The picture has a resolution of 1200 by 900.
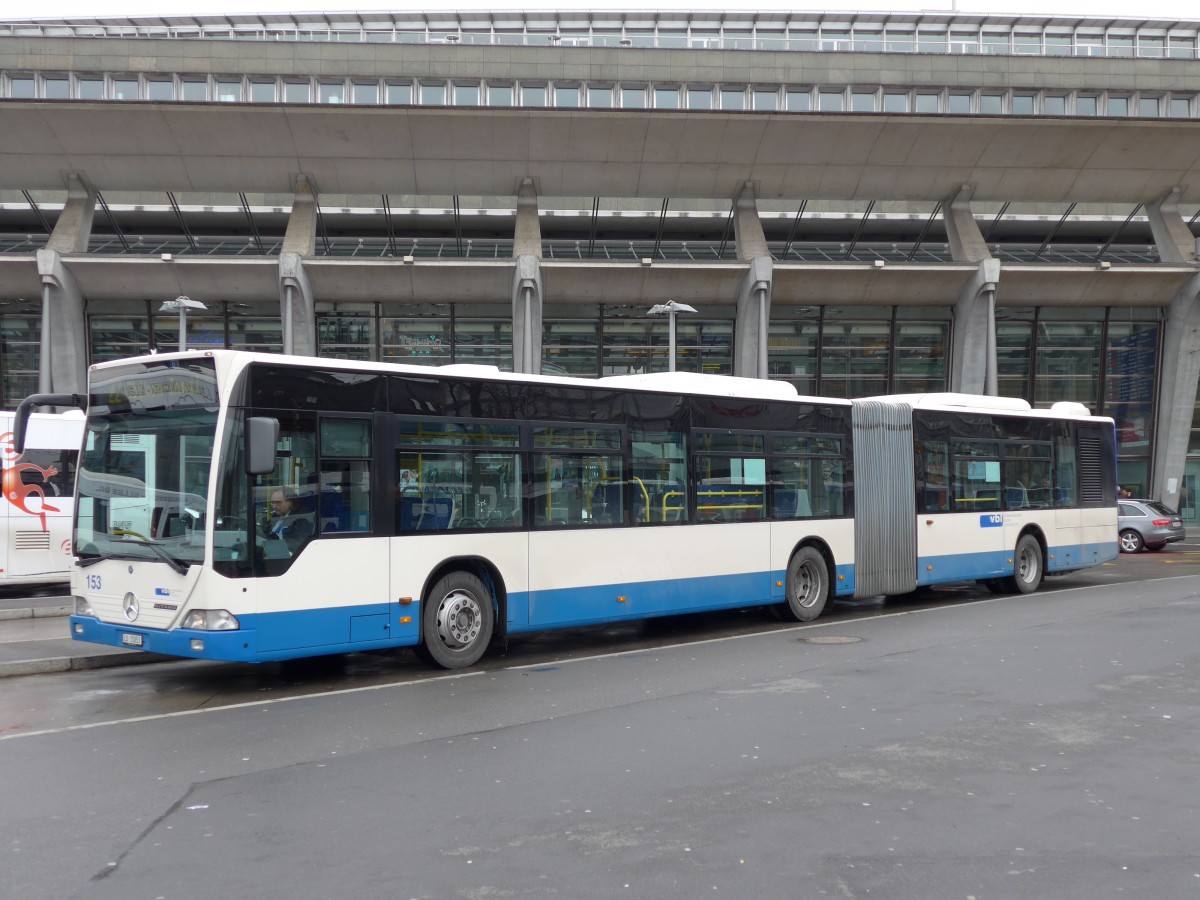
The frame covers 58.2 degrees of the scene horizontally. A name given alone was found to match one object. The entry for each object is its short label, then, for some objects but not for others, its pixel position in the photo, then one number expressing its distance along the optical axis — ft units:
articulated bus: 31.12
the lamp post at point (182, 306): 72.69
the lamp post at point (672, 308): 77.46
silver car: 97.14
